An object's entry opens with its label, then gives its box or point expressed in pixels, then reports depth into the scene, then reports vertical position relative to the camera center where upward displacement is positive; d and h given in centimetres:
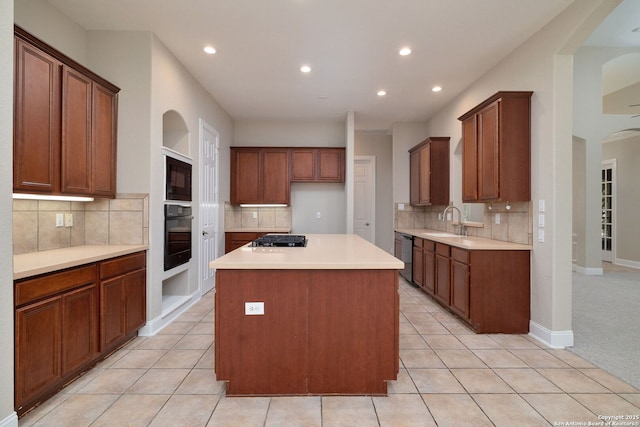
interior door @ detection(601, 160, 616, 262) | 723 +11
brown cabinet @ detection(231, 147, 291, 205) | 585 +68
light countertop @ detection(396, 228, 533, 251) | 317 -32
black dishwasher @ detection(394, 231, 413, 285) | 519 -65
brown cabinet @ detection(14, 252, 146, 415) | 181 -75
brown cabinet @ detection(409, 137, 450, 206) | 516 +69
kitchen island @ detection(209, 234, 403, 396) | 207 -78
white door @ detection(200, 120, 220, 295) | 448 +14
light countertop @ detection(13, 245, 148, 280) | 188 -32
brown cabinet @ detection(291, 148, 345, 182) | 591 +89
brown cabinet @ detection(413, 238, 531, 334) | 317 -76
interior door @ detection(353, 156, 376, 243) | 738 +40
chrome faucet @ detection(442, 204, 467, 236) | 461 -20
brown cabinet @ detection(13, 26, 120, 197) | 212 +68
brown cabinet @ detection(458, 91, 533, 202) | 320 +68
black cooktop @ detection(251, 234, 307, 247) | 283 -26
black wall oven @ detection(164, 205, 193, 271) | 341 -25
